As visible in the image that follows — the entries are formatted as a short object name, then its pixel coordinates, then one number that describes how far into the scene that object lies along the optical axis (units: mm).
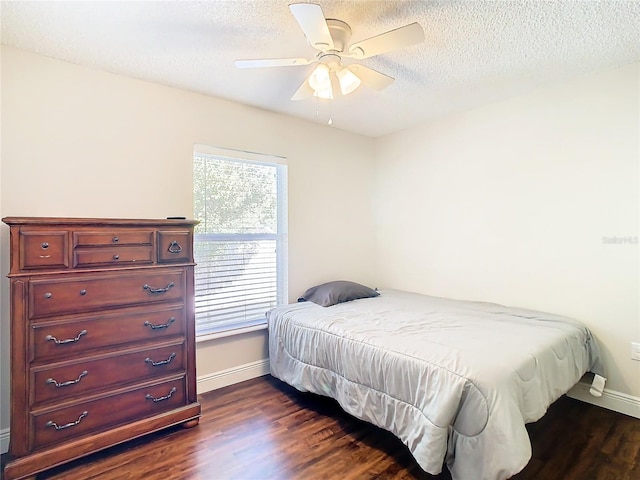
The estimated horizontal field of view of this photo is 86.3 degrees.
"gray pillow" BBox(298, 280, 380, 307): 3062
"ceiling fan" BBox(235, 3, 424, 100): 1547
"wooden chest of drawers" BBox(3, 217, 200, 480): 1742
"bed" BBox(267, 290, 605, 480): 1526
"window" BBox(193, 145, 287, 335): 2824
